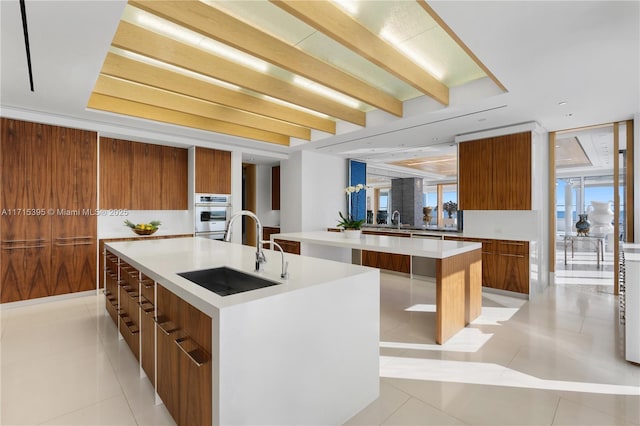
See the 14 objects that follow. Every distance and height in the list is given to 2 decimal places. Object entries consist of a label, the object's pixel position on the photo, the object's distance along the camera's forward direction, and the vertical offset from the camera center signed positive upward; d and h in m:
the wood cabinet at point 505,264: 4.30 -0.75
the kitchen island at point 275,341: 1.29 -0.64
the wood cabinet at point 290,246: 5.05 -0.55
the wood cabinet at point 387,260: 5.68 -0.91
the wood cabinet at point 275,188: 7.53 +0.61
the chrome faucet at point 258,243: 1.82 -0.19
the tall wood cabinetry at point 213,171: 5.48 +0.76
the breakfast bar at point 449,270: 2.88 -0.59
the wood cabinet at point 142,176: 4.86 +0.62
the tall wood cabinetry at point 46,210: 3.85 +0.03
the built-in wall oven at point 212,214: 5.49 -0.03
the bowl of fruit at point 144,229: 4.02 -0.22
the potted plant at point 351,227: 4.25 -0.20
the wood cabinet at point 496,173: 4.46 +0.62
